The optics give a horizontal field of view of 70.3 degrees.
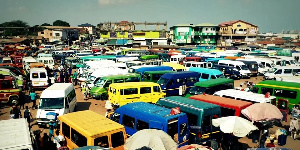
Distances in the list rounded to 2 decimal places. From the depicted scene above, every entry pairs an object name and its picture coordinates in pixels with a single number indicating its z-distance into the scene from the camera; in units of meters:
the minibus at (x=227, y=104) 11.81
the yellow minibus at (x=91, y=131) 7.63
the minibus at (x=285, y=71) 25.03
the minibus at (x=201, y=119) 9.98
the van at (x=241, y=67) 28.17
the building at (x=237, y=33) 78.50
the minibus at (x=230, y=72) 27.83
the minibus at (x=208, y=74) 21.99
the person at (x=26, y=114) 12.66
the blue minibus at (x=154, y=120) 8.97
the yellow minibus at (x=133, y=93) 15.59
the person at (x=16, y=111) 12.91
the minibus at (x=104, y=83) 18.73
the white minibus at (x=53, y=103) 12.56
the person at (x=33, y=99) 16.27
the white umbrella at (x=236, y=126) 9.23
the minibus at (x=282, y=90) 15.15
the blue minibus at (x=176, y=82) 18.64
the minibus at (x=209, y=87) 16.77
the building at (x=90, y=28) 134.50
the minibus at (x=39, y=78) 21.22
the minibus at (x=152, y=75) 21.08
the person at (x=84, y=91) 19.33
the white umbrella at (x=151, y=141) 6.93
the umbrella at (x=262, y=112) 10.62
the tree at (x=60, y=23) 143.57
